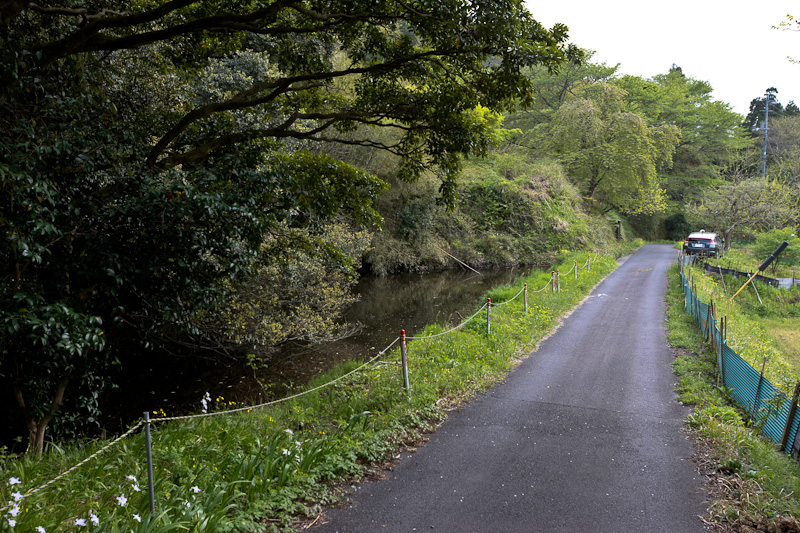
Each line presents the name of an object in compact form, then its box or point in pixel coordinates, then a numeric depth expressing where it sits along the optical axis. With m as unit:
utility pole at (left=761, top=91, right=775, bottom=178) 50.82
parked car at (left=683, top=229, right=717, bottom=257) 28.91
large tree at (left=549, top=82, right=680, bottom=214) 34.00
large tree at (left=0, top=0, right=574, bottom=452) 5.03
